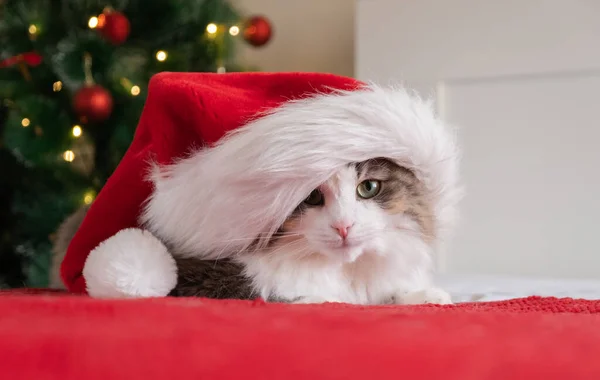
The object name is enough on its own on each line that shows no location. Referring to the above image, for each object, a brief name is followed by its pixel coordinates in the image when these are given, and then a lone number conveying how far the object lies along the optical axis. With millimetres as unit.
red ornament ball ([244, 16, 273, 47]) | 1673
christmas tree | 1475
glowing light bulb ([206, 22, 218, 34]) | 1648
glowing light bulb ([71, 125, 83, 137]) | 1538
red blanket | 336
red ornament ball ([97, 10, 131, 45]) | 1434
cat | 698
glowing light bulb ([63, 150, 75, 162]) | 1566
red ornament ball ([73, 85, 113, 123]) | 1372
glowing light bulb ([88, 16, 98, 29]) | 1543
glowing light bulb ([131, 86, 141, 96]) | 1562
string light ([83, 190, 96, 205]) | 1596
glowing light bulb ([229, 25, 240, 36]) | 1669
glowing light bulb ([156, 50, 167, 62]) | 1617
